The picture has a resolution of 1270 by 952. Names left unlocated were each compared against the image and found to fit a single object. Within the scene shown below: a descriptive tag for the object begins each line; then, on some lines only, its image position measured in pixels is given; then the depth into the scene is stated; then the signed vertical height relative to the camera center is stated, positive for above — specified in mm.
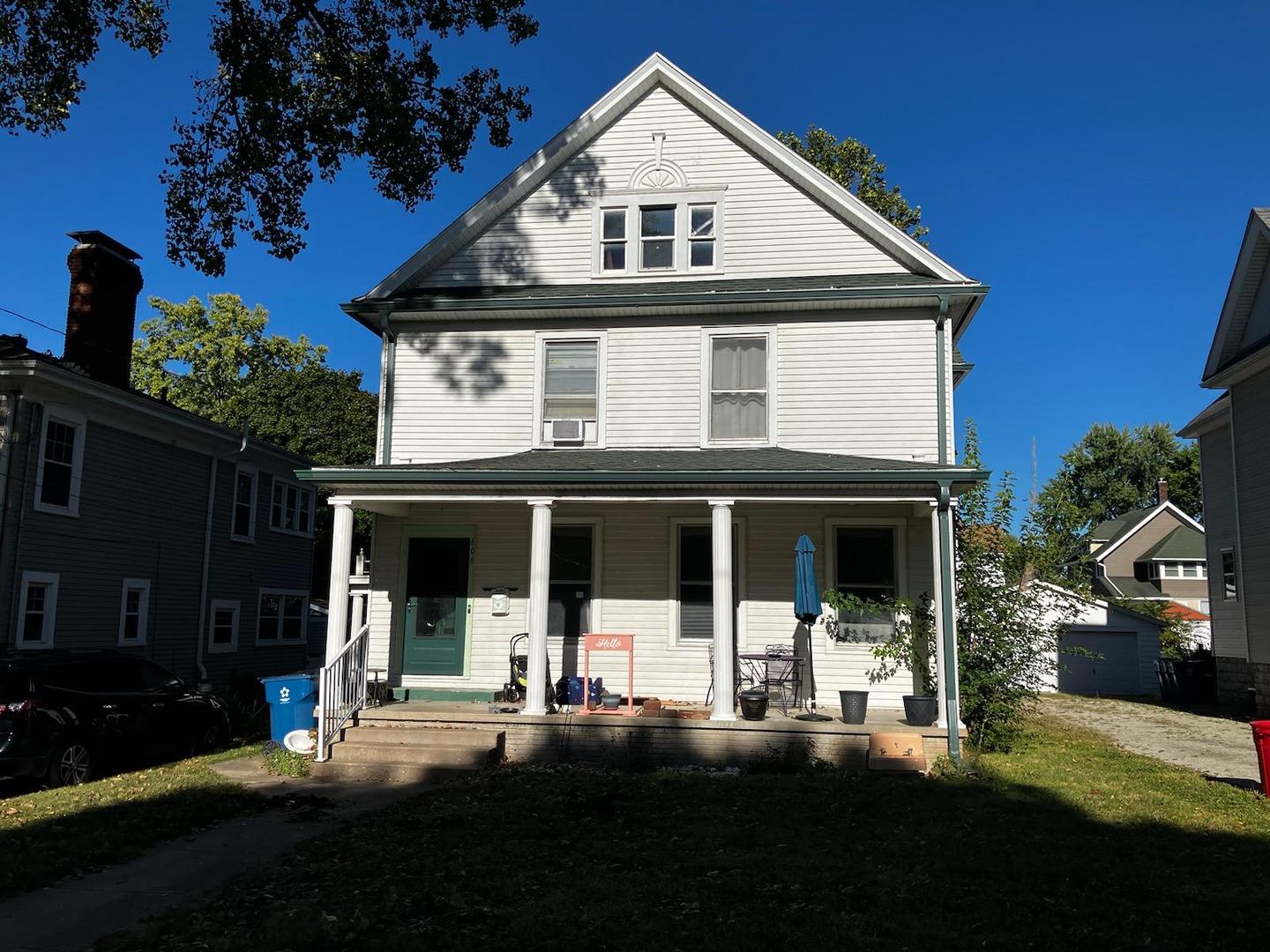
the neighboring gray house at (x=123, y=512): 14227 +1605
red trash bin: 9633 -1321
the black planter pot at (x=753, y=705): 11250 -1152
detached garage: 24578 -1026
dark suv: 9727 -1376
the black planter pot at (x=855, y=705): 11219 -1126
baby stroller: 12719 -999
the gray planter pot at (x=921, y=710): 11188 -1167
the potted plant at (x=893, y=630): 12211 -238
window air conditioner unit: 13484 +2567
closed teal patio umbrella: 11328 +311
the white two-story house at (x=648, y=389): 12914 +3209
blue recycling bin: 11648 -1316
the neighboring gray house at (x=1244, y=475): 17266 +2901
